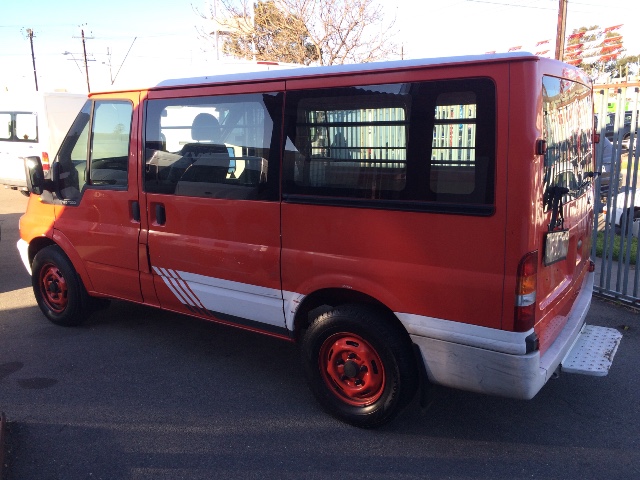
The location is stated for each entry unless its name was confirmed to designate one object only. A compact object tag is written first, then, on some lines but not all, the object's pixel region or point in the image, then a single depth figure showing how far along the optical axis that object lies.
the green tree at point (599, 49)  52.32
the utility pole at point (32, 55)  53.17
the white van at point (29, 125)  14.80
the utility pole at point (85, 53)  54.70
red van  3.03
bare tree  16.27
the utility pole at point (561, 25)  18.66
